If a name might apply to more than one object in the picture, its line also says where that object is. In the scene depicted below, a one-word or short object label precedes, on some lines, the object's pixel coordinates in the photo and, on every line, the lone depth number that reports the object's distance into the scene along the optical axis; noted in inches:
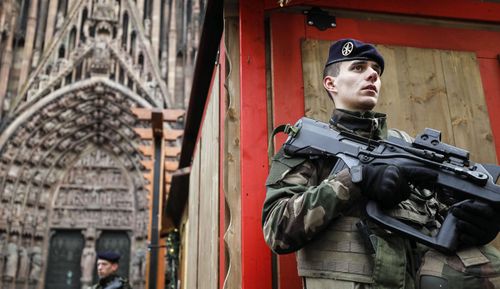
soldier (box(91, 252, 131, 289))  177.8
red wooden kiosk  78.7
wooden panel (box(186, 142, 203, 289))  154.1
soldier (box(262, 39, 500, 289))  48.8
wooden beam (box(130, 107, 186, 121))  279.5
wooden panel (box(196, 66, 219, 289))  105.2
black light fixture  94.7
